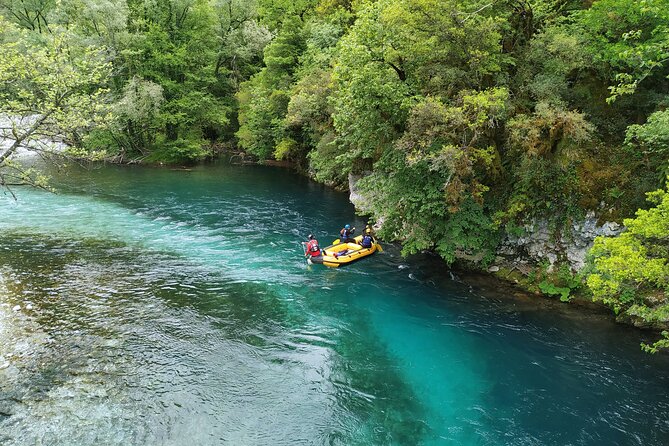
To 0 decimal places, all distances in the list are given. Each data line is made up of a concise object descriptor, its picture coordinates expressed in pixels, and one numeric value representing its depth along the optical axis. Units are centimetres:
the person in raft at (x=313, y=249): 1739
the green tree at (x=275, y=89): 3497
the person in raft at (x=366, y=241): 1833
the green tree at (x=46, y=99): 935
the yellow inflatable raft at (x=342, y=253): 1728
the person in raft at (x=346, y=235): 1886
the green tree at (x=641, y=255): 765
